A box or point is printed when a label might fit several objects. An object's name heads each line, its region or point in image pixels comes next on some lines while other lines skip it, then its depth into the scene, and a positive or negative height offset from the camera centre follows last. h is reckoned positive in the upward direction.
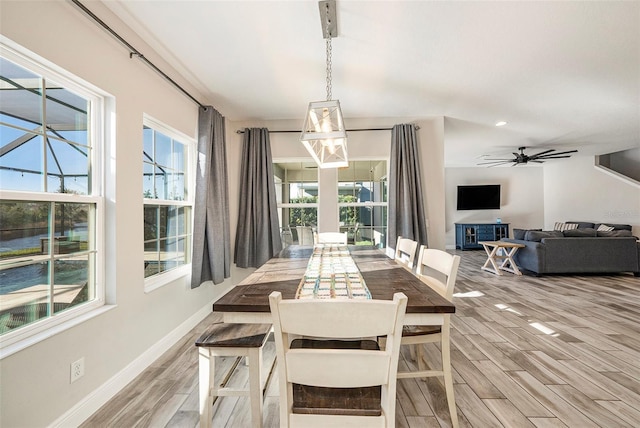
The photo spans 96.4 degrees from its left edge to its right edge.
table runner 1.37 -0.37
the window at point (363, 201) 4.30 +0.21
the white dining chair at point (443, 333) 1.51 -0.66
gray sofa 4.88 -0.64
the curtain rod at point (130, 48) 1.61 +1.15
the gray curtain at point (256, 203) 3.90 +0.16
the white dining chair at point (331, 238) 3.36 -0.27
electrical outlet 1.56 -0.86
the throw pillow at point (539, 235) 5.05 -0.35
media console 8.23 -0.52
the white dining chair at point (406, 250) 2.38 -0.31
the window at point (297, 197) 4.36 +0.27
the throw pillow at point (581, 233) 5.01 -0.31
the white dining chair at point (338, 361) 0.88 -0.47
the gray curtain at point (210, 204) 2.98 +0.12
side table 5.21 -0.84
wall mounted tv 8.34 +0.53
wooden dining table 1.21 -0.38
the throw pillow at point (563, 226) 7.21 -0.28
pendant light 1.74 +0.62
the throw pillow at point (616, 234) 4.98 -0.33
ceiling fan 5.65 +1.17
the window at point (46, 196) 1.36 +0.10
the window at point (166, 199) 2.43 +0.15
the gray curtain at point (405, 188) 3.83 +0.36
